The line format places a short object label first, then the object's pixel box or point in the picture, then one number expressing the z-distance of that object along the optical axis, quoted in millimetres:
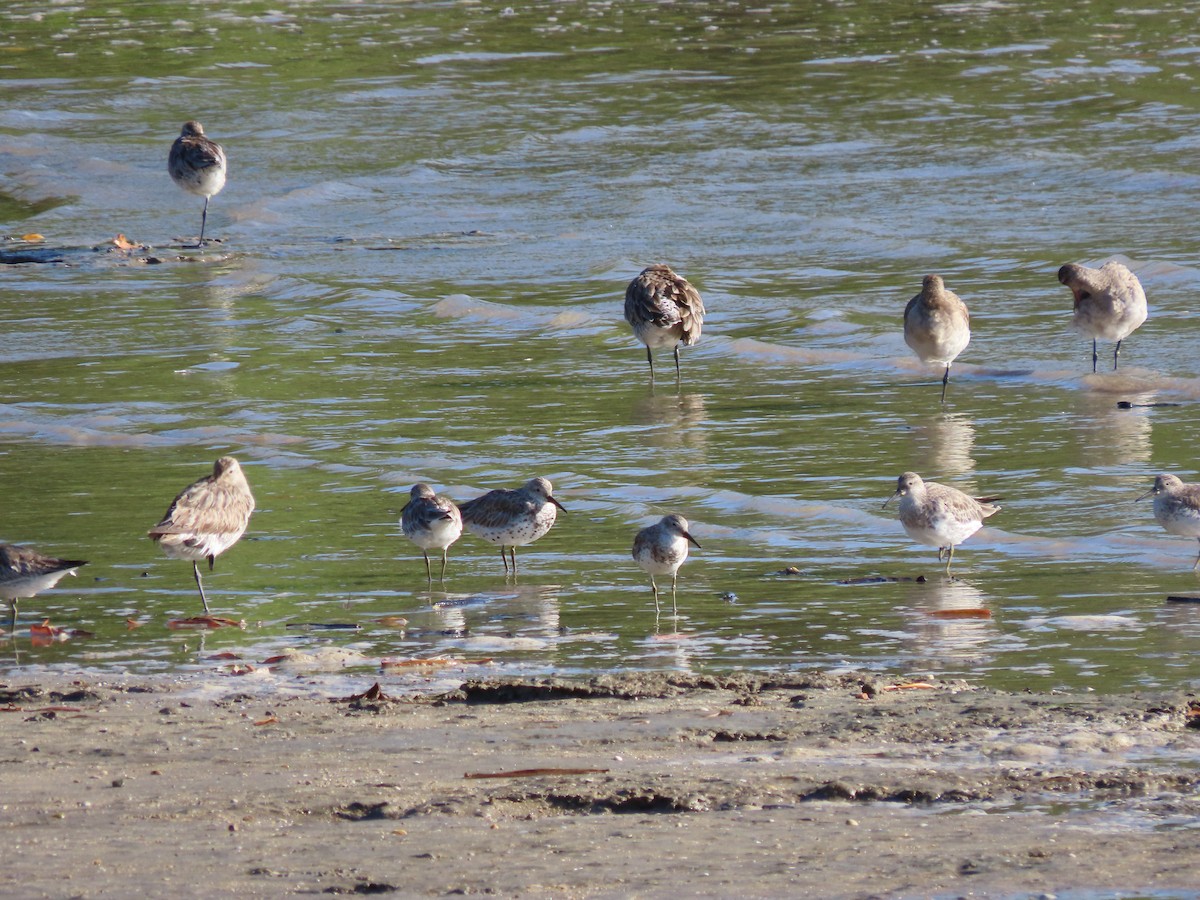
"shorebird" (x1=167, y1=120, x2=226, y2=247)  48781
